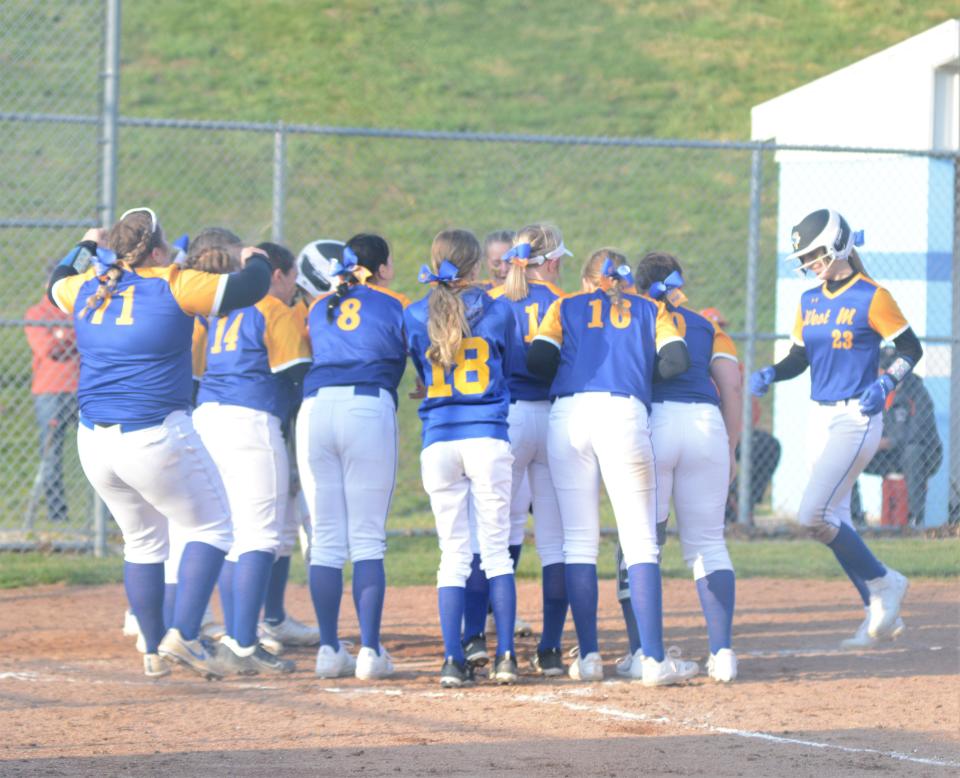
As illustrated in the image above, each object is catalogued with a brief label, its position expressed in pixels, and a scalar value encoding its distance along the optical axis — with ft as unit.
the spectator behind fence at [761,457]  76.59
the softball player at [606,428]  41.81
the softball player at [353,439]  42.52
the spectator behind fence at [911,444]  70.95
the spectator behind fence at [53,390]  67.46
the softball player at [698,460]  42.88
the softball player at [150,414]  40.52
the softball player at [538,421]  43.96
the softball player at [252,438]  43.75
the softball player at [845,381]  48.44
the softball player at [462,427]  41.24
